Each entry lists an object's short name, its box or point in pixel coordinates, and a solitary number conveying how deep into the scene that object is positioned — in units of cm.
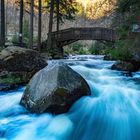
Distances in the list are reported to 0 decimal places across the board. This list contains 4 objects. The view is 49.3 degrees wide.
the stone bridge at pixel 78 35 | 1493
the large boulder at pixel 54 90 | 421
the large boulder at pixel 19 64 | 622
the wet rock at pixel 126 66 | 770
